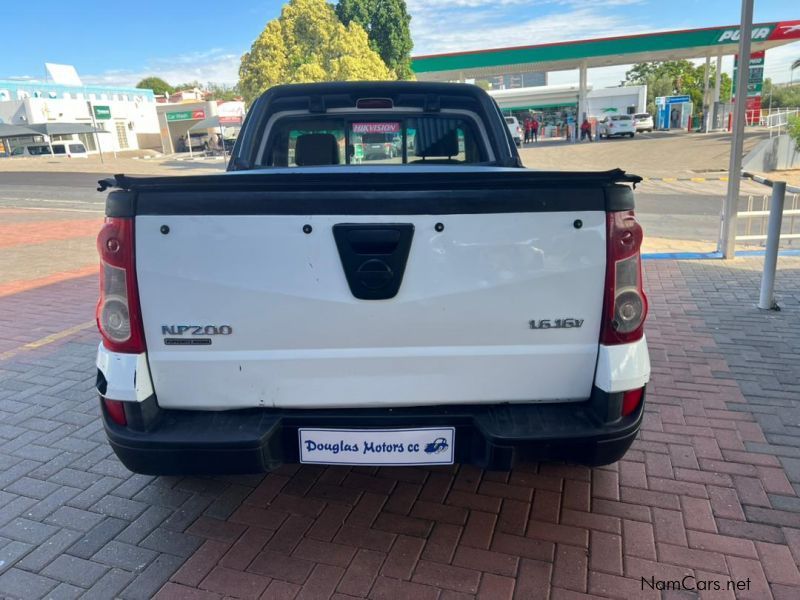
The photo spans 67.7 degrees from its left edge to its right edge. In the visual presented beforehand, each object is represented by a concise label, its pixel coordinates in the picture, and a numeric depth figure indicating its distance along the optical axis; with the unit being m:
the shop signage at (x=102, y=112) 33.12
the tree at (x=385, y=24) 32.78
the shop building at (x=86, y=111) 50.81
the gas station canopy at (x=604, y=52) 32.66
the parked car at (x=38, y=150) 42.09
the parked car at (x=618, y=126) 37.28
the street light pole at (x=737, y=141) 7.17
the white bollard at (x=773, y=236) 5.45
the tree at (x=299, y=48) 25.75
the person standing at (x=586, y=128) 37.28
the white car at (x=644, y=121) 41.94
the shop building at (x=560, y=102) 49.44
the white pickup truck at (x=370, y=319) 2.12
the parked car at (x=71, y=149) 39.92
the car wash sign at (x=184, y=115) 48.69
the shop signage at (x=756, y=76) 17.16
